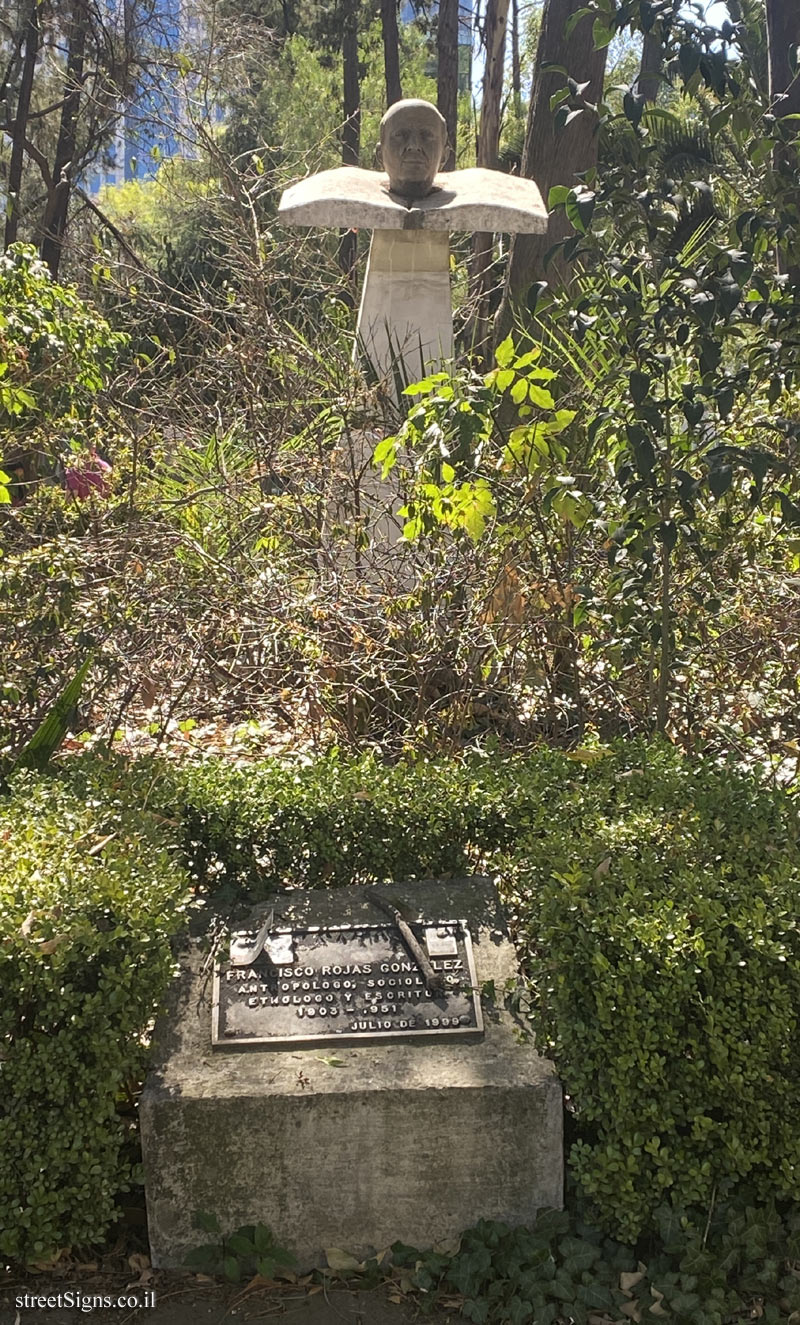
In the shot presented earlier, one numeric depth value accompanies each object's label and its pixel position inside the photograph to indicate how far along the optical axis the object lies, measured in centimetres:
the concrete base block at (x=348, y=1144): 273
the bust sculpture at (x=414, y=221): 679
